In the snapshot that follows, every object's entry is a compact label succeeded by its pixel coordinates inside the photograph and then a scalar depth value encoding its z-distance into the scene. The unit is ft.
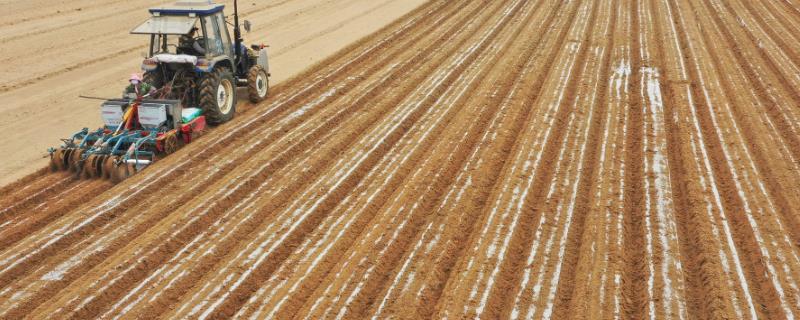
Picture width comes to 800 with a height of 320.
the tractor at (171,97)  61.57
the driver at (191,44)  73.61
